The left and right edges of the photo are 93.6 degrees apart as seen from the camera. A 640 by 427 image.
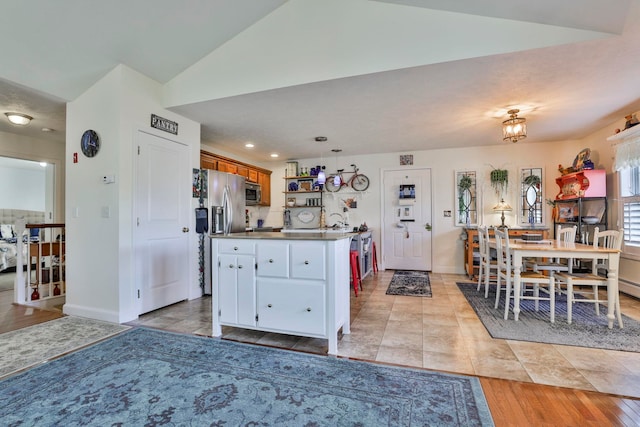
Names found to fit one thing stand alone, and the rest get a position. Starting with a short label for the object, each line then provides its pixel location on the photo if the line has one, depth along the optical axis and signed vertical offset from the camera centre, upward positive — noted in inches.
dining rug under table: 99.6 -42.8
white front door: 232.2 -5.4
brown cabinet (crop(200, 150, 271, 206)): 186.7 +34.1
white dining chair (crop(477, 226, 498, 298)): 155.0 -23.7
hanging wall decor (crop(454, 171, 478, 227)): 220.5 +10.7
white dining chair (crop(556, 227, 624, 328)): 113.1 -26.0
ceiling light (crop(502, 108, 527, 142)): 145.6 +42.0
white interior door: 129.3 -2.1
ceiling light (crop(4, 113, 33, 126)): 148.9 +50.3
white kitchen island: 92.5 -22.4
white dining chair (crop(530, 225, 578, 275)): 128.8 -23.4
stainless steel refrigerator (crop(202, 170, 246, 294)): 163.2 +6.8
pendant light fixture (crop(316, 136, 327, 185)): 197.2 +27.2
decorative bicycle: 245.6 +27.3
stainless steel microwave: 226.7 +17.4
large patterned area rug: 61.8 -41.5
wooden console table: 195.5 -18.3
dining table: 110.6 -16.2
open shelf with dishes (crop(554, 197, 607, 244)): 173.9 -1.7
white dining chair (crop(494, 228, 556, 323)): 116.6 -26.2
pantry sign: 134.5 +43.1
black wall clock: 126.1 +31.6
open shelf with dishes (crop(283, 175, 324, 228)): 255.3 +12.5
